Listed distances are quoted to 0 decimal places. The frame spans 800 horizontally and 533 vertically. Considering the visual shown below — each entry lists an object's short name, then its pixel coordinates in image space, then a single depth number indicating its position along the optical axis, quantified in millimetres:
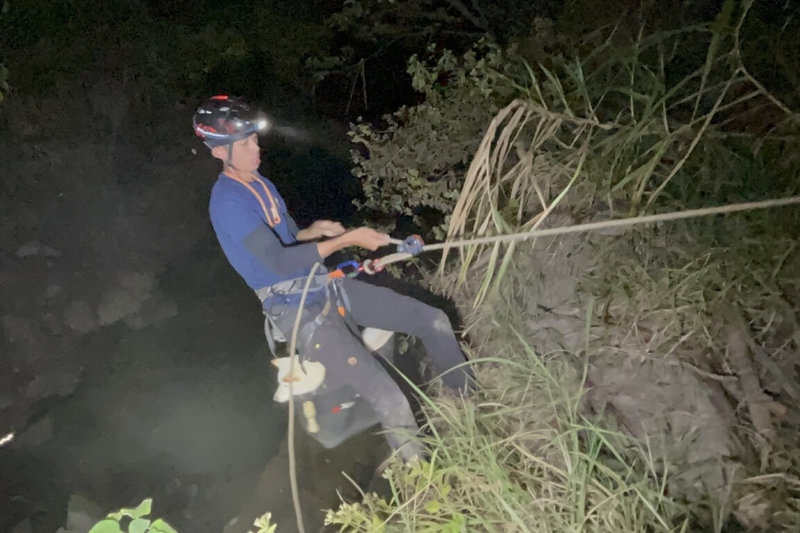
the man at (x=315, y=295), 2555
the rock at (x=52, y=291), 3830
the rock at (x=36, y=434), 3154
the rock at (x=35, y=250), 4012
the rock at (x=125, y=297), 3777
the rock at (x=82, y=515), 2838
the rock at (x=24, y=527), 2838
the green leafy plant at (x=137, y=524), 2107
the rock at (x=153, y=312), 3732
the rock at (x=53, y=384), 3367
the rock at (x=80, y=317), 3705
